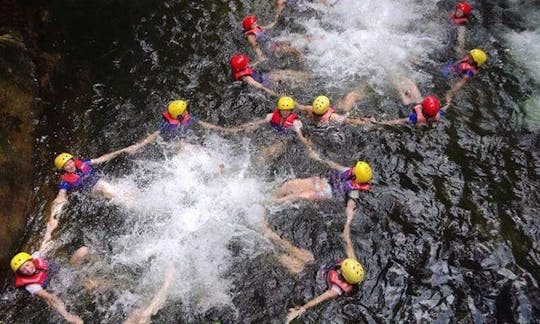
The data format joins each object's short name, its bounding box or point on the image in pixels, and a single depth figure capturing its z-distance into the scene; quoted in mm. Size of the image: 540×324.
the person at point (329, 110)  8734
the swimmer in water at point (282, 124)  8568
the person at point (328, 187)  7758
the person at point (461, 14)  11203
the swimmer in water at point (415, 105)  8750
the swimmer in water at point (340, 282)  6480
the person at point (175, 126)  8656
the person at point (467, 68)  9633
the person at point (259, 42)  10734
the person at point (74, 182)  7758
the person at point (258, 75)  9789
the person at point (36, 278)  6594
